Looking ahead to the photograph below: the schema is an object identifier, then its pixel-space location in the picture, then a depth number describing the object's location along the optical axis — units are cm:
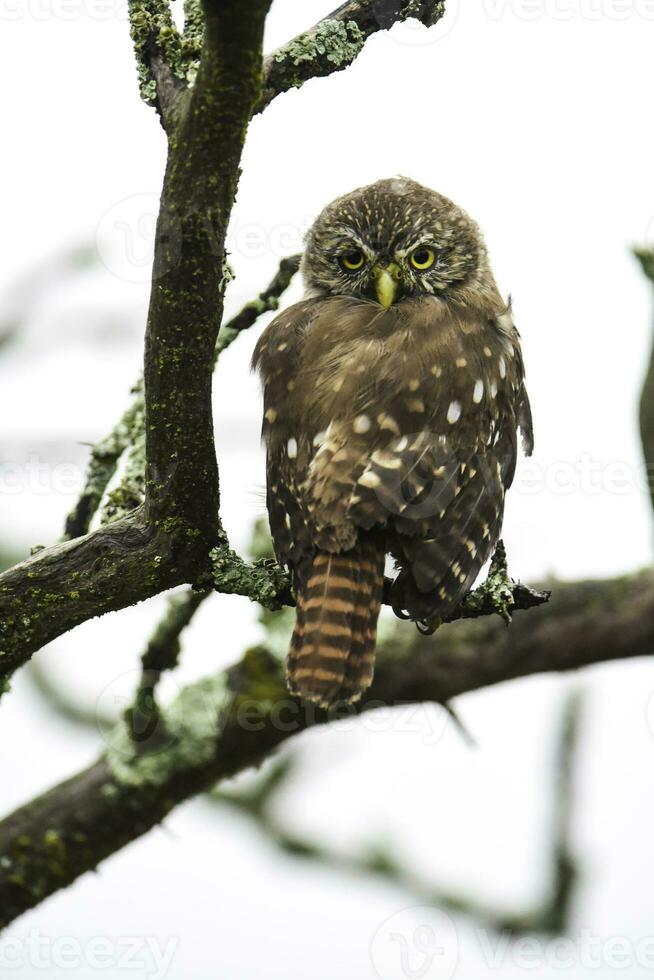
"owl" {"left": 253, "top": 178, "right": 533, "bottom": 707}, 618
